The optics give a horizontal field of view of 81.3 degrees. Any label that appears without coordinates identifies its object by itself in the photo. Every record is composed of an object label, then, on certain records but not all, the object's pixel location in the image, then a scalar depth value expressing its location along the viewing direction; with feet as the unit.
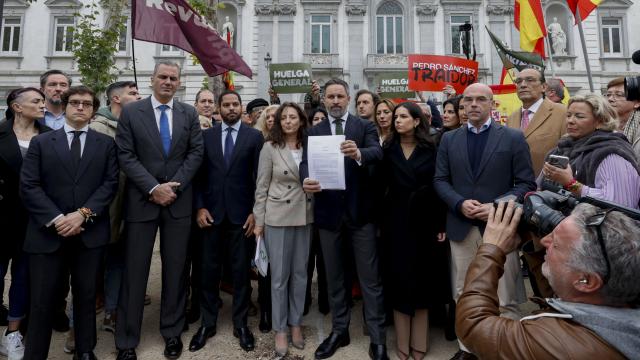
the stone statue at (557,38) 69.97
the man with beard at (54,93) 14.65
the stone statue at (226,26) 64.95
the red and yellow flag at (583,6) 22.77
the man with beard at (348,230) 11.34
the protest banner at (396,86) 26.89
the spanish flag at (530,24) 26.15
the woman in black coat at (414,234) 11.11
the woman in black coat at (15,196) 11.38
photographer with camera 4.07
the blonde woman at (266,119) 15.06
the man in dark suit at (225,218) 12.39
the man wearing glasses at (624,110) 11.64
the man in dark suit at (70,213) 10.07
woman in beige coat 11.71
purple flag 15.01
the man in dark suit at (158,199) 11.32
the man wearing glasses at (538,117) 12.59
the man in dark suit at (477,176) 10.06
